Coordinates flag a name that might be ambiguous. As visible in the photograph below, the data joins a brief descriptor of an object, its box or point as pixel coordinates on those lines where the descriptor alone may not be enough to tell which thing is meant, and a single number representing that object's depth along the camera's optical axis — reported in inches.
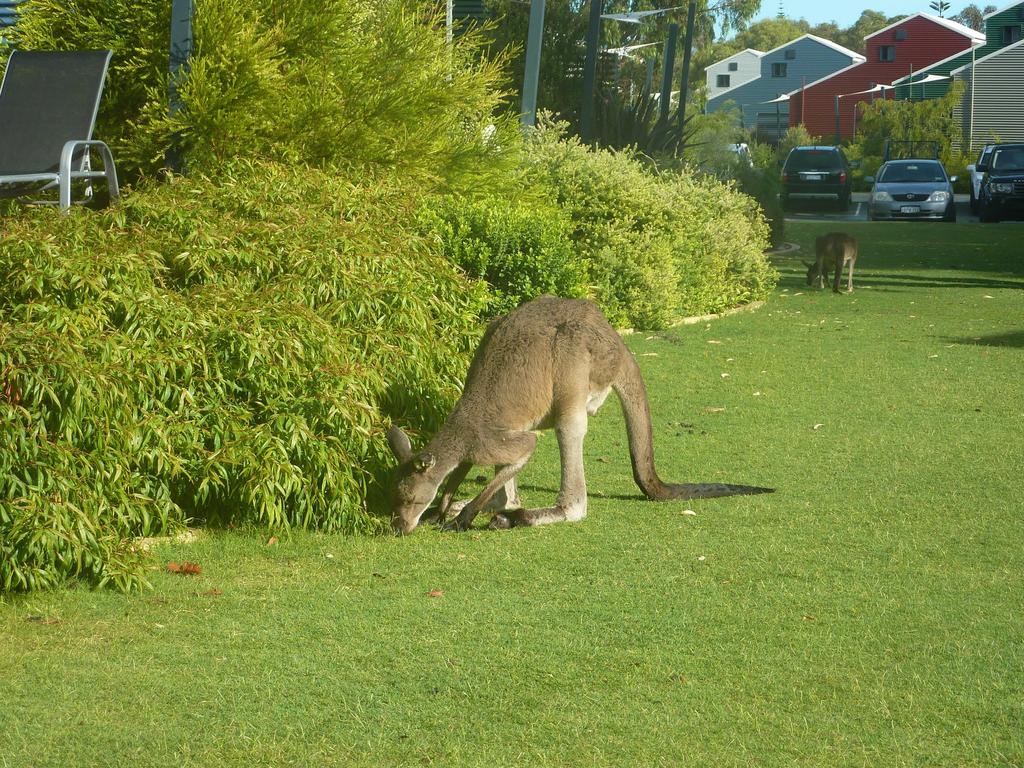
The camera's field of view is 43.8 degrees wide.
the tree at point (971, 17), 5615.2
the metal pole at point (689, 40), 1329.5
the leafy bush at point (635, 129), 839.7
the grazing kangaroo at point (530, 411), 252.7
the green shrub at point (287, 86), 390.3
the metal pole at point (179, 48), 388.8
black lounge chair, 384.5
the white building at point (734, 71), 3892.7
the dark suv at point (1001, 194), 1413.6
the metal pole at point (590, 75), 839.1
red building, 3154.5
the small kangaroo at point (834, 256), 723.4
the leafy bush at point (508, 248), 447.2
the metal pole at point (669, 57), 1208.8
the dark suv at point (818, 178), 1566.2
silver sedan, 1402.6
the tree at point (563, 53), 1214.9
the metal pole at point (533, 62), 792.0
